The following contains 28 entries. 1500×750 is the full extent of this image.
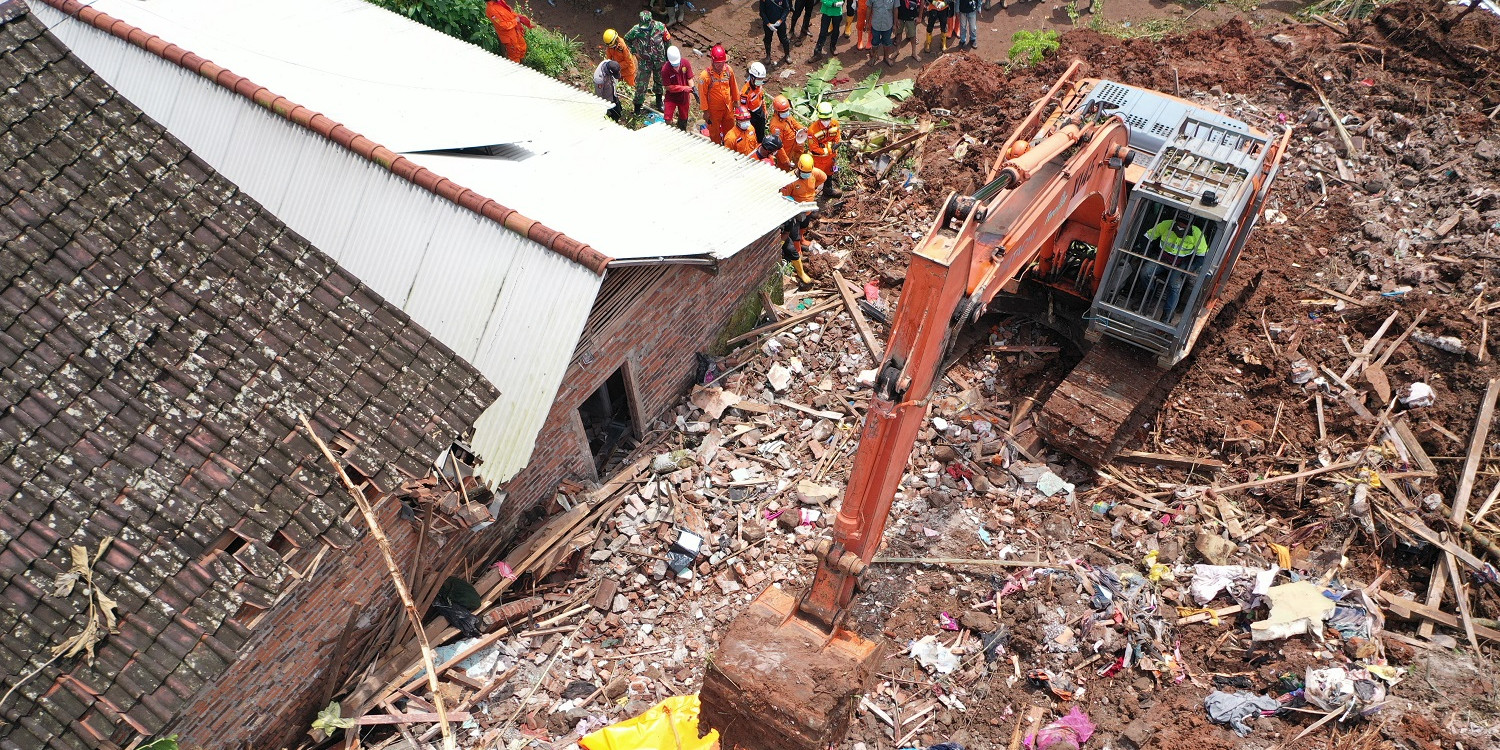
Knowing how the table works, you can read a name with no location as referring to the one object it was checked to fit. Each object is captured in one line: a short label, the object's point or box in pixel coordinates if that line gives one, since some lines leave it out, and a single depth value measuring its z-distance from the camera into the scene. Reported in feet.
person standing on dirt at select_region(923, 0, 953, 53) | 59.82
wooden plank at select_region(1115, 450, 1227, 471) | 35.35
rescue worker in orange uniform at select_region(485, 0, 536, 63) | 54.29
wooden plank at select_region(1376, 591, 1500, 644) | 30.04
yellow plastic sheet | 27.09
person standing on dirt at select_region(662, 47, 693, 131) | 50.14
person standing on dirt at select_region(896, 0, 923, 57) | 59.21
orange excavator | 23.56
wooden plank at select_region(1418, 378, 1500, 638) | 30.86
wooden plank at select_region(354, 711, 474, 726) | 28.66
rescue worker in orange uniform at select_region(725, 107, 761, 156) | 44.98
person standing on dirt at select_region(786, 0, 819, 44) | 62.54
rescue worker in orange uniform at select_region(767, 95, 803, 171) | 45.25
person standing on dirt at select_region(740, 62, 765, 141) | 47.42
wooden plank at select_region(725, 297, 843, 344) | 40.72
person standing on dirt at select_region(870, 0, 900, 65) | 59.00
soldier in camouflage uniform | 52.16
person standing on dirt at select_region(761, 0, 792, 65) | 59.26
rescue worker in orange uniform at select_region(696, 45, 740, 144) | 48.01
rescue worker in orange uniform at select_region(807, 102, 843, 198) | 45.01
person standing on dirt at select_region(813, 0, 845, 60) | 60.03
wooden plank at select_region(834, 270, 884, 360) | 40.37
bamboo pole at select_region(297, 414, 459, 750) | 18.13
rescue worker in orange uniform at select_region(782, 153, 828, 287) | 42.01
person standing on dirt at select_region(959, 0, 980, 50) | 60.26
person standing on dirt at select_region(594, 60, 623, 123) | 50.55
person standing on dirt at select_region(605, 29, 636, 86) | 51.74
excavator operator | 33.14
